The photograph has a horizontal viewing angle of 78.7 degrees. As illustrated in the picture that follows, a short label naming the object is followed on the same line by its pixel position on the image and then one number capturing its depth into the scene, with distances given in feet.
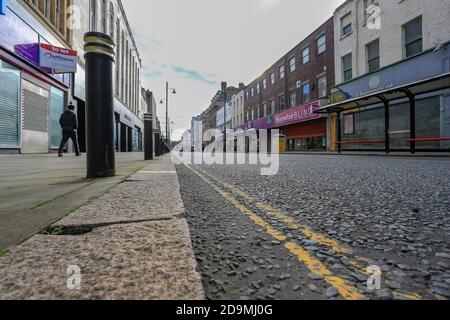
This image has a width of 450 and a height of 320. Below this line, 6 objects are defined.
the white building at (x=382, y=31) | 44.65
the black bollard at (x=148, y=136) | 35.37
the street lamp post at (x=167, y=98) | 103.72
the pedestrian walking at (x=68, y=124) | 30.45
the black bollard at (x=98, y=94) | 11.56
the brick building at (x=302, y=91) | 74.69
